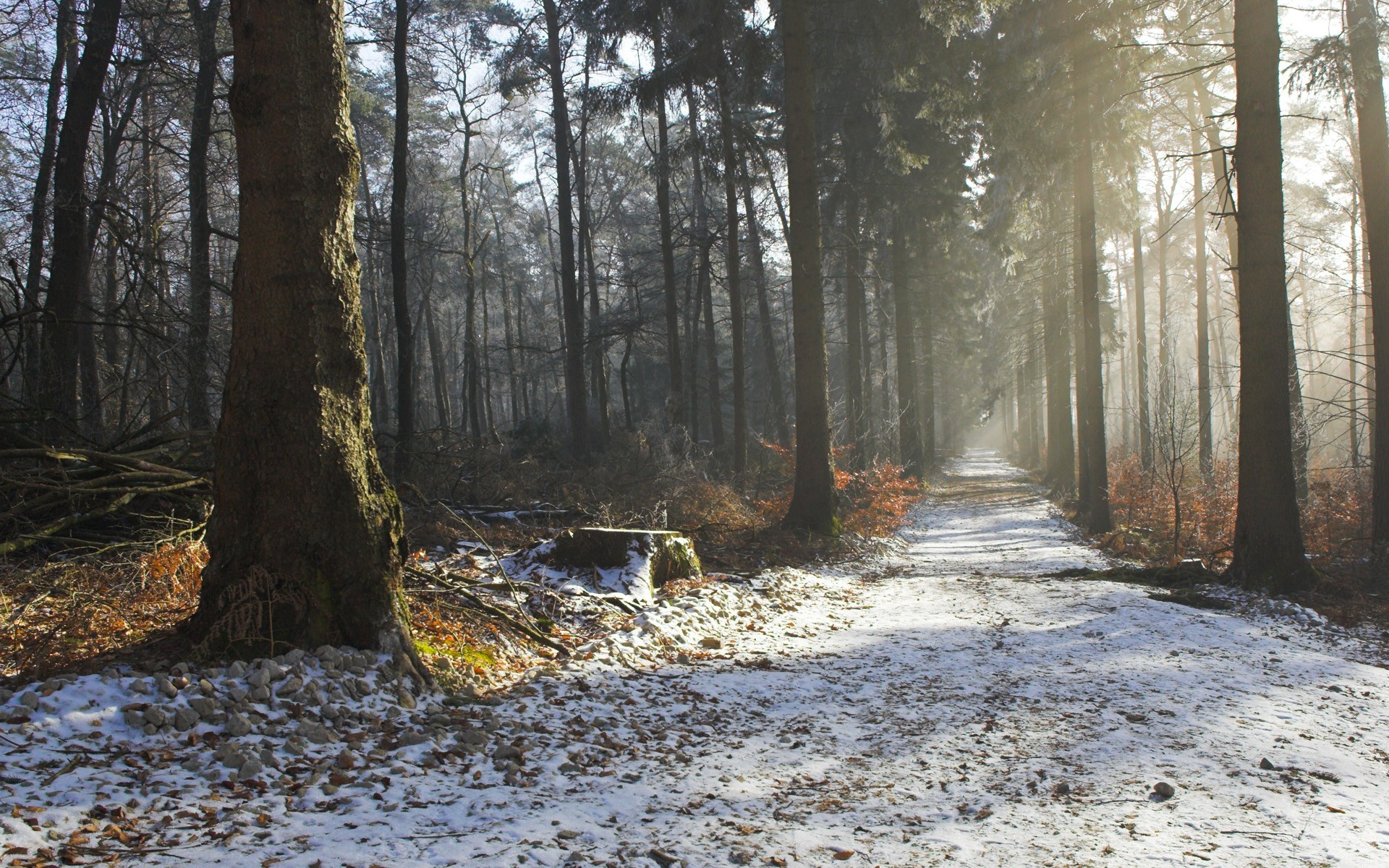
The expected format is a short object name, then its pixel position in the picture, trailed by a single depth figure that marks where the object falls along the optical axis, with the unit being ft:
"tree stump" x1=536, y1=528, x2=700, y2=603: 23.77
